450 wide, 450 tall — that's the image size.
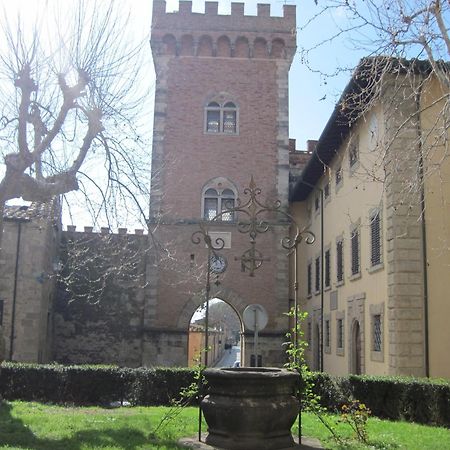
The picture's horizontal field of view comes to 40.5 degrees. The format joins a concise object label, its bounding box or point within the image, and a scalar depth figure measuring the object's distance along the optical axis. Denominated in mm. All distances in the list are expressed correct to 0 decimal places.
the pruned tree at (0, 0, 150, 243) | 11727
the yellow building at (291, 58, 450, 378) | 14258
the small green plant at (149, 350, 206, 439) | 9289
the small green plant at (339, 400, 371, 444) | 9078
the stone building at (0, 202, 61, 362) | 22078
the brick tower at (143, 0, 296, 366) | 25423
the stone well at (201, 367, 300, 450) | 8289
